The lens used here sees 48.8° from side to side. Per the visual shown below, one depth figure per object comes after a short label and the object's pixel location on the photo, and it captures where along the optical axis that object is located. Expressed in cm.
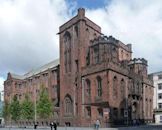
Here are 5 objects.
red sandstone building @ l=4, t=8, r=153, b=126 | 3700
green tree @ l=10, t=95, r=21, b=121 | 4479
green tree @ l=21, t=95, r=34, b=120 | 4313
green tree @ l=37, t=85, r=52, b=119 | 3866
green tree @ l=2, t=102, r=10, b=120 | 4995
